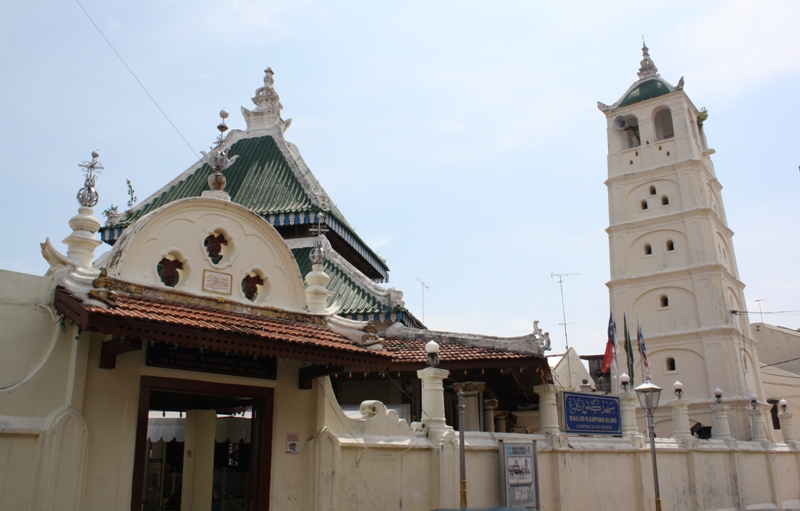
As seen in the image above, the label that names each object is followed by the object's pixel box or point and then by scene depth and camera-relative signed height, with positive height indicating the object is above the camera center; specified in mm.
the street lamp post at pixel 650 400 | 14164 +1114
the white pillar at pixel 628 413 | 16938 +1030
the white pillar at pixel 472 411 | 15172 +975
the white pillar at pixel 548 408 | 14081 +955
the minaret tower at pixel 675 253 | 34031 +10584
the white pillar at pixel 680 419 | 19172 +991
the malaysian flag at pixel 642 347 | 25505 +4311
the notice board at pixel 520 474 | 12320 -317
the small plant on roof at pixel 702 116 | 42000 +20119
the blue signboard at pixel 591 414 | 14523 +883
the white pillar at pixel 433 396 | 11602 +1005
